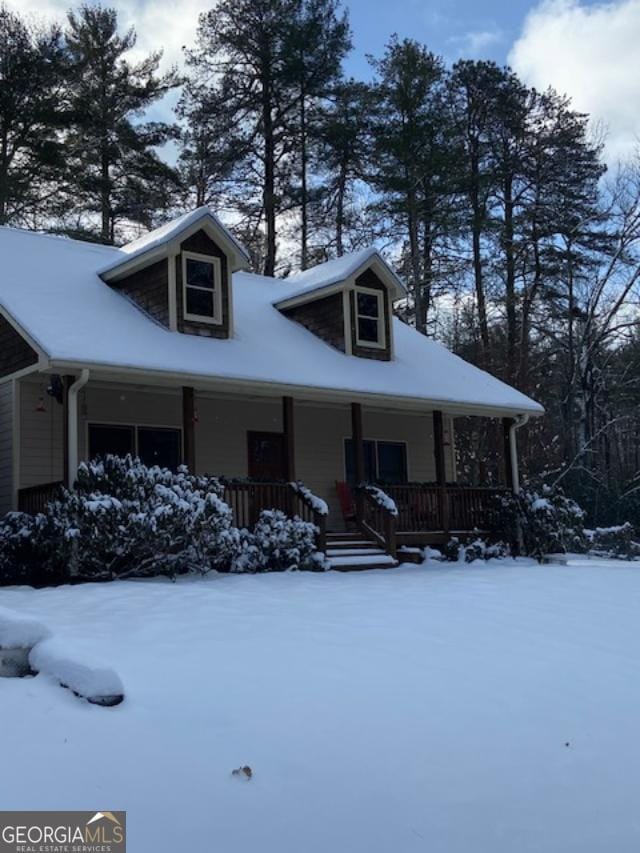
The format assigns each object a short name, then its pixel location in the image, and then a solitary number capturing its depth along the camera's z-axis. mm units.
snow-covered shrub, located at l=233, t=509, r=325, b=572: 12055
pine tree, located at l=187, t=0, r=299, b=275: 25281
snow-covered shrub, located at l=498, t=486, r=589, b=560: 15953
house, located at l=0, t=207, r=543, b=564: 12547
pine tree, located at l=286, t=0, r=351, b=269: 25250
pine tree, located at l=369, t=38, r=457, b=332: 25984
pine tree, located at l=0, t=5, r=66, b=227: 22609
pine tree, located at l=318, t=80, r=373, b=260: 25938
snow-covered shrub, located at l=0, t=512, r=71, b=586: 10539
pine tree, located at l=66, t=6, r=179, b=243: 24297
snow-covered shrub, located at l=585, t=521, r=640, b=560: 18875
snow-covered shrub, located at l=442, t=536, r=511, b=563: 15195
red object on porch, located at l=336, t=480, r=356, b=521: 16047
